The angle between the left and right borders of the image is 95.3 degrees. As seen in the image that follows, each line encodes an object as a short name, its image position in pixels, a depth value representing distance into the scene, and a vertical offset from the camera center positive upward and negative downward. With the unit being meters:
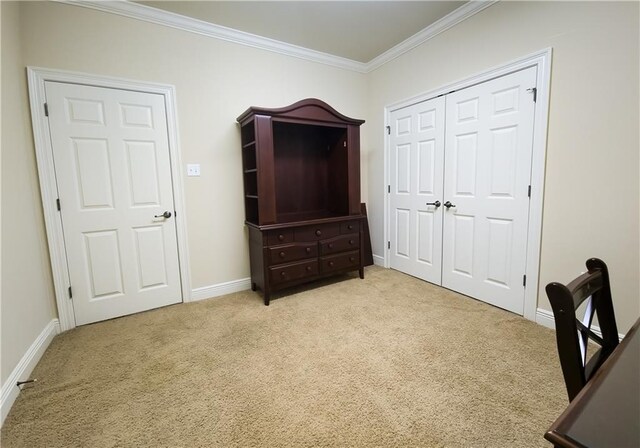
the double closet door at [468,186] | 2.39 -0.02
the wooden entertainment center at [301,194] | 2.77 -0.06
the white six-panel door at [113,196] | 2.34 -0.03
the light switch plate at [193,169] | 2.80 +0.21
